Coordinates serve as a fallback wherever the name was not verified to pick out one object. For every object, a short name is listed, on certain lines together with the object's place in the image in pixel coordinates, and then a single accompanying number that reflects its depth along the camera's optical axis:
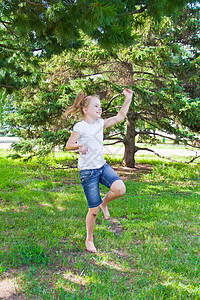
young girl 2.93
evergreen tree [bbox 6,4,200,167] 7.13
